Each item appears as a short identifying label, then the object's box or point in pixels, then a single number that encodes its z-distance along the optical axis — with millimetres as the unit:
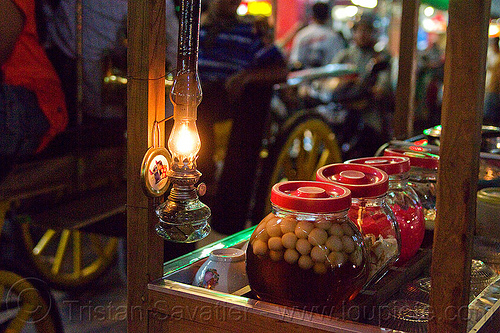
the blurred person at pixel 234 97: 2691
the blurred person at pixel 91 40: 1776
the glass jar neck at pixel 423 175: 1211
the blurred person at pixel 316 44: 4977
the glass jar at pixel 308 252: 784
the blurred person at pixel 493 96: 5363
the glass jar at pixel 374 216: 905
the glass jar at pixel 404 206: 1020
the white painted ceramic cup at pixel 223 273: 919
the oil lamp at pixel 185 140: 881
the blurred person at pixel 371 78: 4445
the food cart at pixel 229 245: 655
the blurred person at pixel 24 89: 1501
